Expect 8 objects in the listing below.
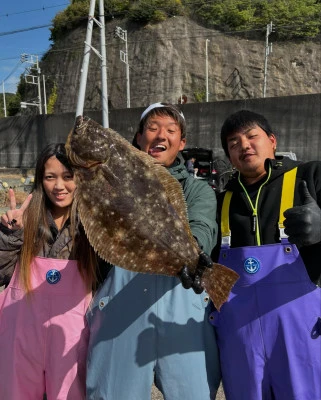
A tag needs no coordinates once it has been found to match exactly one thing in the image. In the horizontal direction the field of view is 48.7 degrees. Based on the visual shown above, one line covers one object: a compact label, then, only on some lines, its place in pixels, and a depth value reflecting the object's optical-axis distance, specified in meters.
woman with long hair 2.17
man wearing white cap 1.94
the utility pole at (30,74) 33.72
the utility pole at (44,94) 37.04
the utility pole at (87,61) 15.08
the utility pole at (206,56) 32.75
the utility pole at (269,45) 29.72
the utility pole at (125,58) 32.19
